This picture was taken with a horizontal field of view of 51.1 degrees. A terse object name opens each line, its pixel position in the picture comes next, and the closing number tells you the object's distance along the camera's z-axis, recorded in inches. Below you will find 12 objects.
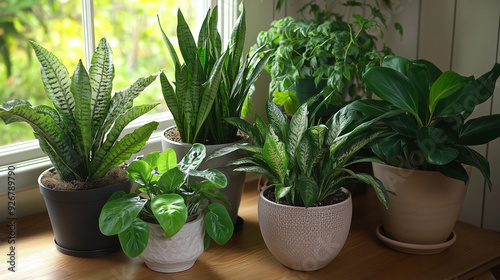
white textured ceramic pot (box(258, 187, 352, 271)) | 43.1
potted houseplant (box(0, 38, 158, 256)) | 44.7
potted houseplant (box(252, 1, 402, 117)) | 53.0
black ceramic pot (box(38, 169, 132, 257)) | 45.1
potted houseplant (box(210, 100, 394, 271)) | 43.0
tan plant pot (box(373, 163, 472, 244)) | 46.9
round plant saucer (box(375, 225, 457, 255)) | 48.9
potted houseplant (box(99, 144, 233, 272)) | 40.2
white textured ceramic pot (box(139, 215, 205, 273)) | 43.3
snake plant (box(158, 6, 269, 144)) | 48.3
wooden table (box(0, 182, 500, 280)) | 45.1
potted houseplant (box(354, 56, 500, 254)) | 44.2
